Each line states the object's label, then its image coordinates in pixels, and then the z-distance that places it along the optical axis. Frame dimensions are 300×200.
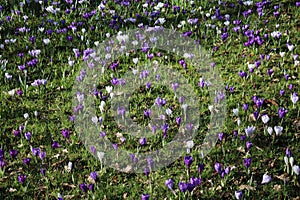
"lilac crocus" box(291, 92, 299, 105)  3.96
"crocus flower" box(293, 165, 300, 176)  3.09
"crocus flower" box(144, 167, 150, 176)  3.24
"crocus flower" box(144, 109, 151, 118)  3.93
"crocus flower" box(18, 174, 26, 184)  3.28
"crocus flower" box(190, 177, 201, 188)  3.01
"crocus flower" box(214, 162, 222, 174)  3.15
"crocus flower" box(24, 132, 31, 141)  3.74
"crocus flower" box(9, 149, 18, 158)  3.53
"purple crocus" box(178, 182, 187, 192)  2.97
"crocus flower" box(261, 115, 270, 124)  3.69
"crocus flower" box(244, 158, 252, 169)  3.16
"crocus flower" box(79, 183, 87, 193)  3.10
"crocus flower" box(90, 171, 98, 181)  3.13
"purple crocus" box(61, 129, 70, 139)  3.69
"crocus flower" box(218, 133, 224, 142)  3.59
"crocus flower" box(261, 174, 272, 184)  3.07
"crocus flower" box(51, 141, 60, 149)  3.67
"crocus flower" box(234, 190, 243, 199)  2.92
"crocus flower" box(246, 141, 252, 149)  3.39
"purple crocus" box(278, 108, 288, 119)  3.70
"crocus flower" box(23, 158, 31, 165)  3.45
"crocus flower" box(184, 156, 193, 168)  3.19
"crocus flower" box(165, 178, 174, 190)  3.03
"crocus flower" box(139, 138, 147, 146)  3.63
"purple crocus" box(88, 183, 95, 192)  3.05
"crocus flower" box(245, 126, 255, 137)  3.60
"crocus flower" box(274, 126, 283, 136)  3.56
